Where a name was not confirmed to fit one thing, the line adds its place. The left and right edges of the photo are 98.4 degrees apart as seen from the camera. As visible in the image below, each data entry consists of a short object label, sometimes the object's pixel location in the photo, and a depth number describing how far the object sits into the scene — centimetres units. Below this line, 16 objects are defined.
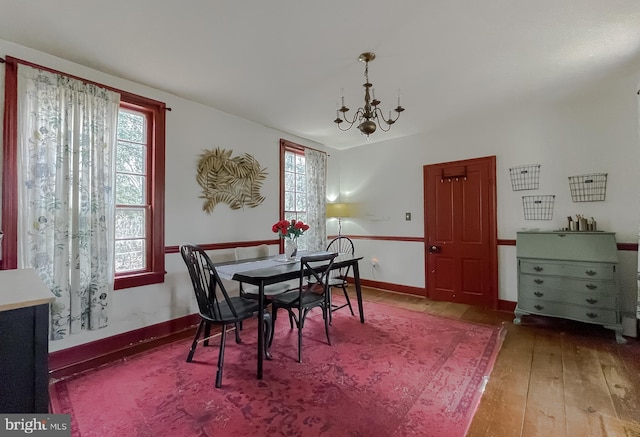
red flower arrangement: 291
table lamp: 485
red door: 366
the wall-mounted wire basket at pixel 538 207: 325
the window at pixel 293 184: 417
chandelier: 223
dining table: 208
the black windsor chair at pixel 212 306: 201
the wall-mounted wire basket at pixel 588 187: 294
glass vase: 299
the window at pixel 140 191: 266
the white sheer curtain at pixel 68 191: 206
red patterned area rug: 156
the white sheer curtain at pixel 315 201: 448
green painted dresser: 260
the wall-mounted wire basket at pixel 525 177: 334
